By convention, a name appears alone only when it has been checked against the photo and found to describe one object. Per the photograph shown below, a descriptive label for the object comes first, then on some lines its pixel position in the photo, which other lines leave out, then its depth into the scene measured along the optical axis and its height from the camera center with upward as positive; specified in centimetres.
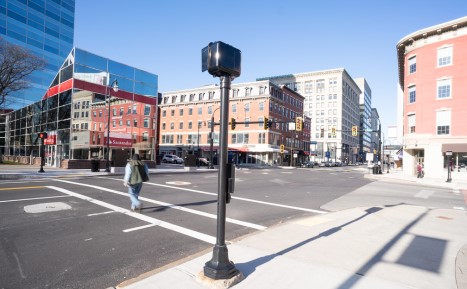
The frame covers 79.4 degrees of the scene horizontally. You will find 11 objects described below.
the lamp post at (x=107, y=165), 2282 -148
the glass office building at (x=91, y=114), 2658 +340
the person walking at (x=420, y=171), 2948 -184
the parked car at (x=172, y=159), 4928 -199
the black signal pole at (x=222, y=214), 379 -90
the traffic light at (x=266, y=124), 2718 +257
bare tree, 2684 +809
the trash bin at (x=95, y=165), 2267 -149
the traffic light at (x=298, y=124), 2913 +282
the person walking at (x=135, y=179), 837 -94
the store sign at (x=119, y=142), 2811 +53
